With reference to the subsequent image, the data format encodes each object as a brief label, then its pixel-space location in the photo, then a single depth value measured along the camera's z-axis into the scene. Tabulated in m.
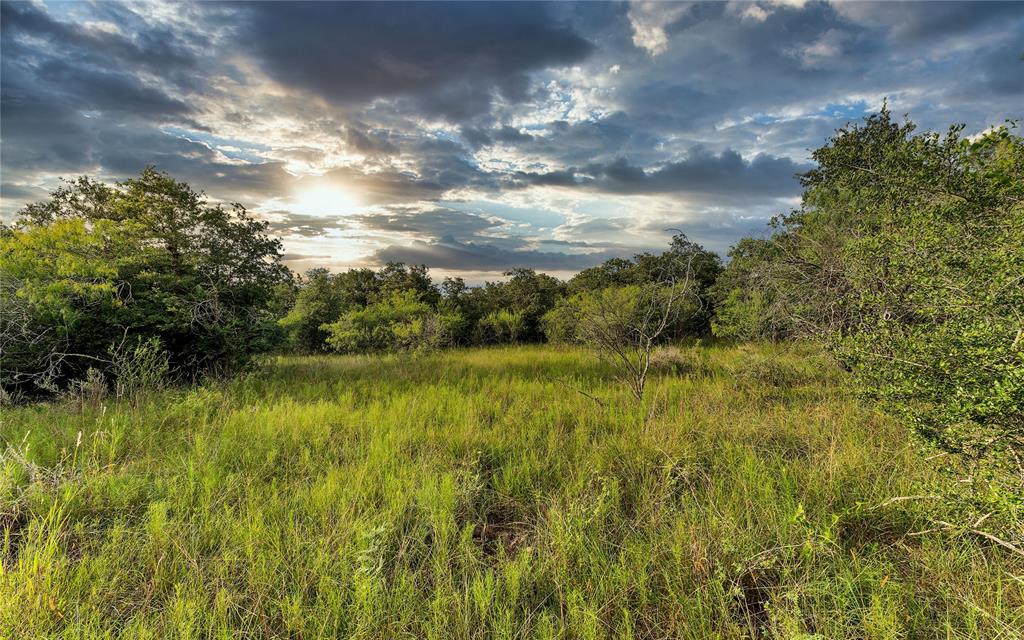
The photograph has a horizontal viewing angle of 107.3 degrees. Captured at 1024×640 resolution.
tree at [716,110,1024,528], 2.17
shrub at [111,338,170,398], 5.79
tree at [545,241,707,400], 5.79
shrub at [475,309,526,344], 18.69
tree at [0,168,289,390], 6.14
